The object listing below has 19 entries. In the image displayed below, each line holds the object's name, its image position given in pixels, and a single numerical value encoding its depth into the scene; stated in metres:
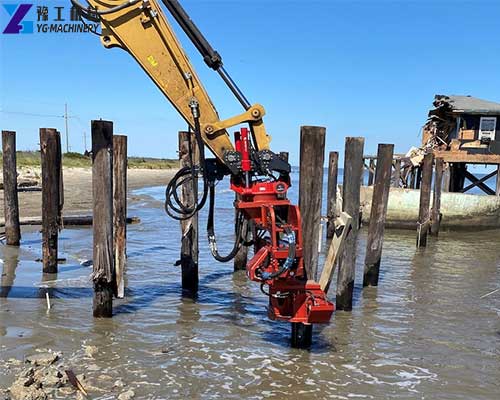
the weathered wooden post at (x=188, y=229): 8.89
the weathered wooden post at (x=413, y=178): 25.96
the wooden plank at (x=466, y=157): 22.80
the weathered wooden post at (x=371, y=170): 24.66
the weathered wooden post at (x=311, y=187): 6.98
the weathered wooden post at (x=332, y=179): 16.11
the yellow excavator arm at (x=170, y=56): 6.56
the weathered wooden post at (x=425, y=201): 16.81
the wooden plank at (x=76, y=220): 16.95
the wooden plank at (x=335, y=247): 6.73
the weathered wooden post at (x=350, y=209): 8.21
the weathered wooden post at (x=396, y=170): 20.03
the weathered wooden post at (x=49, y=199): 10.39
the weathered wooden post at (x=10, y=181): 12.48
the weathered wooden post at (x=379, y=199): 10.15
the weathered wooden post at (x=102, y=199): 7.31
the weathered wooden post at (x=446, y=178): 22.20
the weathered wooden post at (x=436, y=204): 18.62
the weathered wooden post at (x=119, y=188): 8.66
